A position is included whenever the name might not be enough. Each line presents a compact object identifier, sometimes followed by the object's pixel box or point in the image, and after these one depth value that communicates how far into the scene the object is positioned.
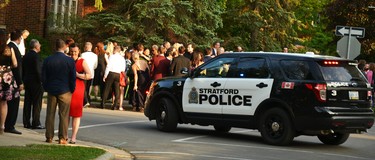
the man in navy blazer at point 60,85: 15.45
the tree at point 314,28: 67.64
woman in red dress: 15.84
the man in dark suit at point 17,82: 16.62
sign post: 30.26
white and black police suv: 16.41
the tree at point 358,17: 57.97
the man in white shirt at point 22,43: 19.69
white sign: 30.33
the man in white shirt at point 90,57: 23.57
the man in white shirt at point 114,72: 25.92
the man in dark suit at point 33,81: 17.84
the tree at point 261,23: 51.19
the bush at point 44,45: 39.20
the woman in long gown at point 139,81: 26.00
